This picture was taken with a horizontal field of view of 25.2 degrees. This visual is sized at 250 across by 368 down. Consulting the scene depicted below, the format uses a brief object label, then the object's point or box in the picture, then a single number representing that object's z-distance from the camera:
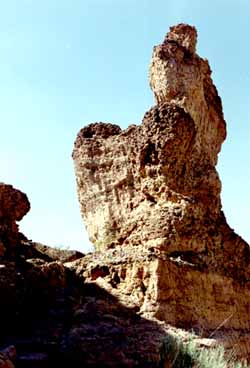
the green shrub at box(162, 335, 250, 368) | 8.64
